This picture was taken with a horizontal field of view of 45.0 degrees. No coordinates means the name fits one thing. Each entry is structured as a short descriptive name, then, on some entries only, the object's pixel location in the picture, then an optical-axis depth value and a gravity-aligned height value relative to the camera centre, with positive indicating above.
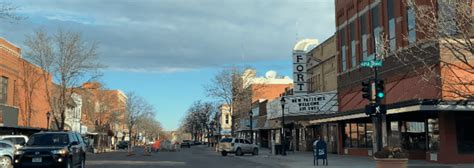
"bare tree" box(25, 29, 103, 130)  57.03 +6.84
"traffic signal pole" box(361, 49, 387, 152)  23.30 +1.41
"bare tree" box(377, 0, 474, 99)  16.20 +3.15
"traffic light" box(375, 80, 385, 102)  23.57 +1.61
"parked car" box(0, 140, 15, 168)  26.52 -1.00
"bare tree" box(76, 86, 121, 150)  91.06 +3.76
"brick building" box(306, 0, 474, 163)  25.97 +1.80
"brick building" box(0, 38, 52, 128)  51.66 +4.07
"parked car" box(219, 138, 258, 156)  49.53 -1.54
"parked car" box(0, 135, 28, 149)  33.90 -0.44
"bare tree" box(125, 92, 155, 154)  118.19 +3.74
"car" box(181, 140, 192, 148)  102.04 -2.43
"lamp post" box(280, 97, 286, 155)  41.59 +1.07
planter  18.67 -1.08
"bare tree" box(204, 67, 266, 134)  76.00 +5.71
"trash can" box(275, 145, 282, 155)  46.69 -1.61
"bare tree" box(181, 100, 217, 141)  121.06 +3.08
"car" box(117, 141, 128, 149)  94.00 -2.35
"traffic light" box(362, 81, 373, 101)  24.08 +1.65
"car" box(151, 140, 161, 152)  65.82 -1.81
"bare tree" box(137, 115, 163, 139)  144.48 +1.07
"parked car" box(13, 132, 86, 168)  20.48 -0.72
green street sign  24.44 +2.82
